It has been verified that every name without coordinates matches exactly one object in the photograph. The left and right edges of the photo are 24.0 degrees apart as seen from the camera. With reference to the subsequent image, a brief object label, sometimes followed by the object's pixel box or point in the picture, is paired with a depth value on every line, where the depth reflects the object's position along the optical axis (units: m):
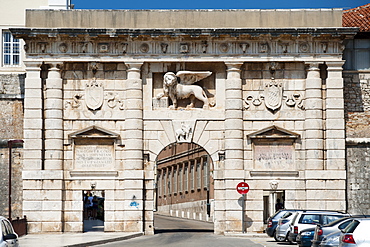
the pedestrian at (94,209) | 59.41
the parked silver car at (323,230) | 27.79
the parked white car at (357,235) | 23.38
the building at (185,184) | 66.81
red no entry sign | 41.59
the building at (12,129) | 44.28
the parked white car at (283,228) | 35.94
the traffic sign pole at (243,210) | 42.21
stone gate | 42.31
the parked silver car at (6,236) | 22.05
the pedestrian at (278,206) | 46.56
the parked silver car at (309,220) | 33.38
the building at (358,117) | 43.97
